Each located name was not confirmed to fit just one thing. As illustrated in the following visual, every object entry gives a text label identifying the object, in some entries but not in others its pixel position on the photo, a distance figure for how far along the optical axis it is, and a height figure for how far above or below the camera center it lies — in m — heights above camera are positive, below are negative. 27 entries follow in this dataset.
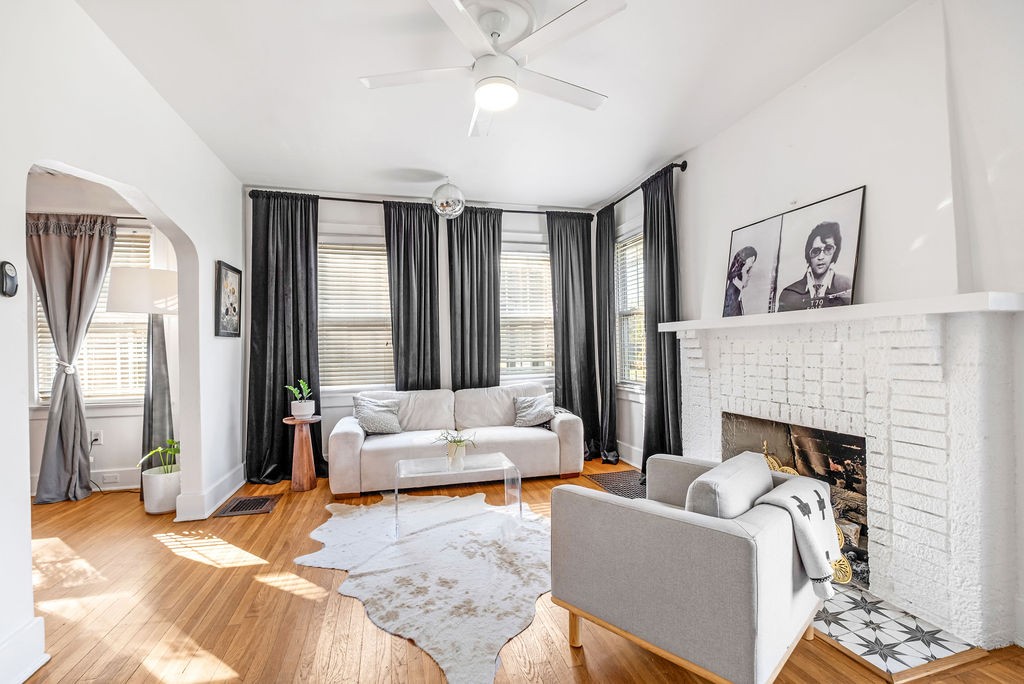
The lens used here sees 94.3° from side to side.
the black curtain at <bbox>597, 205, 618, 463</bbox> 4.84 +0.12
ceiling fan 1.79 +1.26
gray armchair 1.39 -0.77
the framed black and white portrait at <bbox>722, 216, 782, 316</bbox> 2.89 +0.47
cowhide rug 1.96 -1.17
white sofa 3.82 -0.76
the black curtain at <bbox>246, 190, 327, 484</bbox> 4.29 +0.28
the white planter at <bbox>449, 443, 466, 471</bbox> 3.28 -0.77
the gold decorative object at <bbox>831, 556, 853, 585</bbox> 2.39 -1.17
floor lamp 3.44 +0.34
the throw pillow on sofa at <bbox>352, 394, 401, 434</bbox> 4.20 -0.57
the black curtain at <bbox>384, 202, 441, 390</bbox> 4.65 +0.60
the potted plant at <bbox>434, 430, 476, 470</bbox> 3.31 -0.73
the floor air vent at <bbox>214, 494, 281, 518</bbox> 3.48 -1.15
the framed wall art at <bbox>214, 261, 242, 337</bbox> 3.73 +0.45
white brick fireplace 1.90 -0.44
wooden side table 4.00 -0.89
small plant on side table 4.04 -0.43
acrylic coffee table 3.19 -0.81
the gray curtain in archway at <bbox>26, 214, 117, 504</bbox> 3.78 +0.38
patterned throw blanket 1.57 -0.64
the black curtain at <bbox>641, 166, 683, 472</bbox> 3.82 +0.28
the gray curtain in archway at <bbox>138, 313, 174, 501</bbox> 4.02 -0.32
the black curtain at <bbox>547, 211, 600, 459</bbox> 4.99 +0.32
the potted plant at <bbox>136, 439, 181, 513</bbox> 3.44 -0.97
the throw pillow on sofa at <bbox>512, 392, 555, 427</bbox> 4.46 -0.59
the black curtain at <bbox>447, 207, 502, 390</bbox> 4.79 +0.56
